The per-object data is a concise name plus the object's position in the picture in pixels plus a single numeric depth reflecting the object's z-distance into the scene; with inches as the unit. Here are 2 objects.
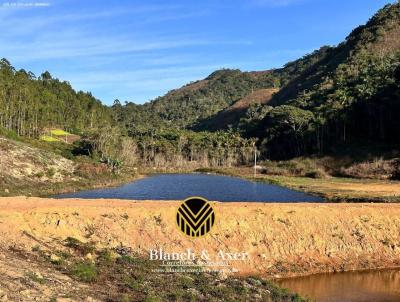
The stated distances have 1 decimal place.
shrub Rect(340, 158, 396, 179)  3412.9
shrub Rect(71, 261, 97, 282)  735.7
